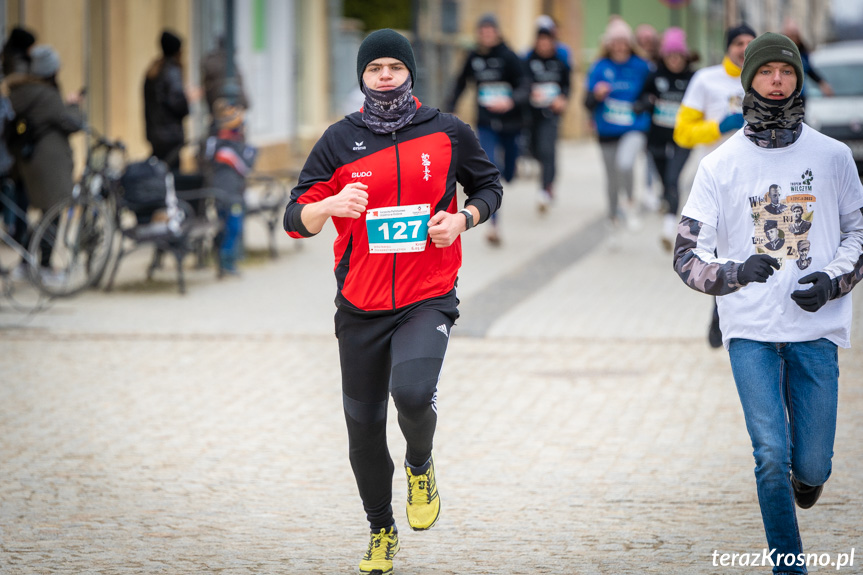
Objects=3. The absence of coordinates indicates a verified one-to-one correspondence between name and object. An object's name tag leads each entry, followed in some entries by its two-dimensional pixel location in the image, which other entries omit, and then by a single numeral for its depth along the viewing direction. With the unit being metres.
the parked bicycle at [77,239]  20.84
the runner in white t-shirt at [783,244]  8.50
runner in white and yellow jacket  15.91
